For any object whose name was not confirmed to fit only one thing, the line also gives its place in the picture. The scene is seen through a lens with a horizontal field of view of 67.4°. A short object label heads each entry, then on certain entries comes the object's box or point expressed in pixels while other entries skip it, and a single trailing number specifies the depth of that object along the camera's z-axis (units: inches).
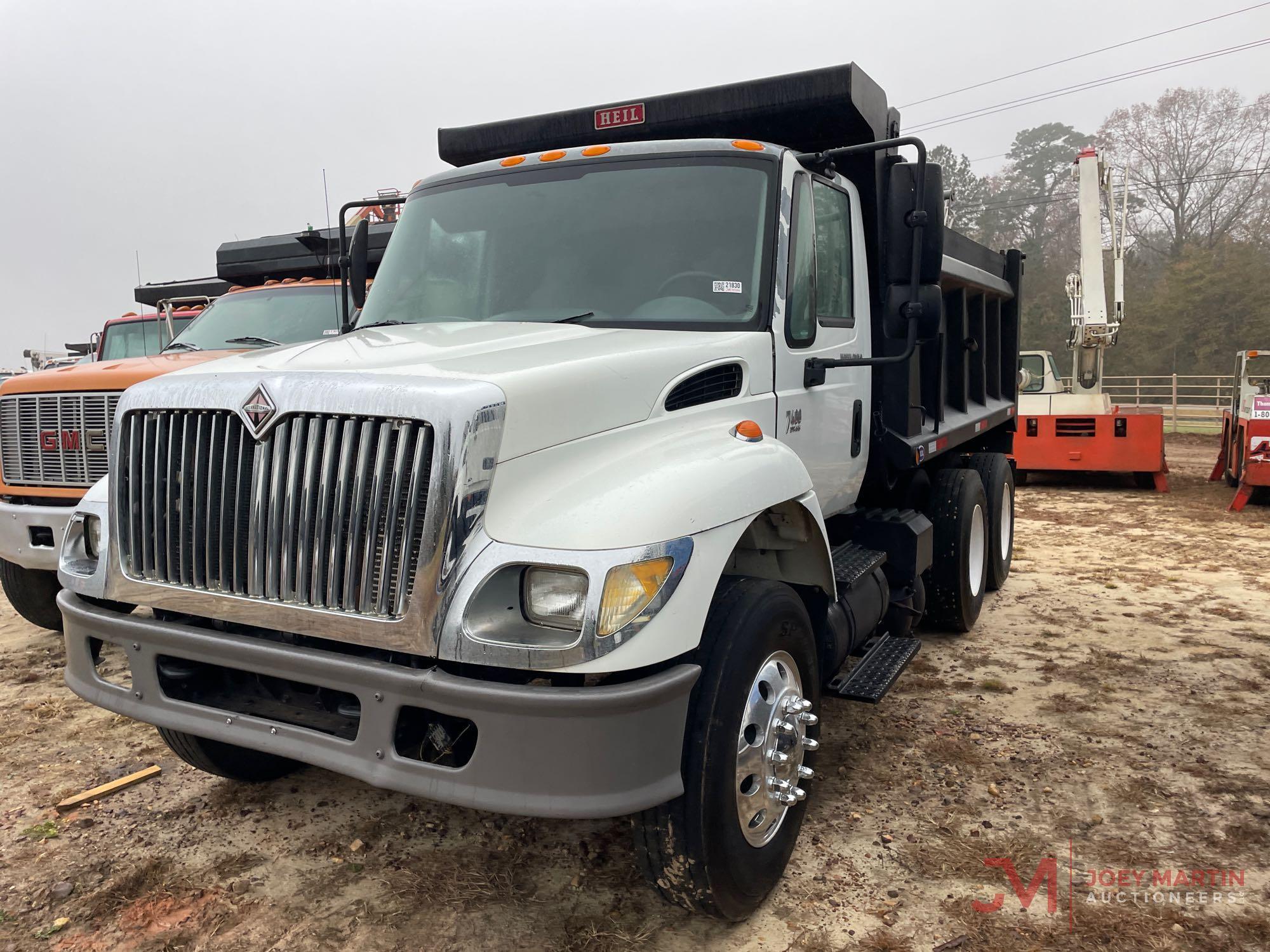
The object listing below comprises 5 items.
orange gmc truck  213.0
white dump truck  96.3
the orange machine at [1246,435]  450.3
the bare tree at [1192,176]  1694.1
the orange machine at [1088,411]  528.1
